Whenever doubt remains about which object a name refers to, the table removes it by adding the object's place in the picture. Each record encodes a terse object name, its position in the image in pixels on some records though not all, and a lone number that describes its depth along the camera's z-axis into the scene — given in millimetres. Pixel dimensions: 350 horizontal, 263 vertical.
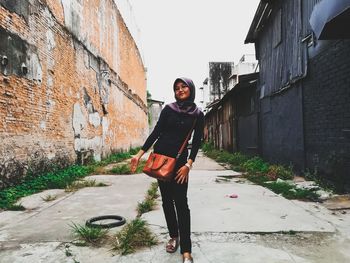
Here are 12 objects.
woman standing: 2699
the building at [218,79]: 39438
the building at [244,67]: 33094
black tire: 3531
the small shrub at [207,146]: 21447
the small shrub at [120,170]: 8930
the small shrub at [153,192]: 5318
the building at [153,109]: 40294
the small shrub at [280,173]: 7109
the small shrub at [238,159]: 10941
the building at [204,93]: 43653
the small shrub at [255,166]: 8511
